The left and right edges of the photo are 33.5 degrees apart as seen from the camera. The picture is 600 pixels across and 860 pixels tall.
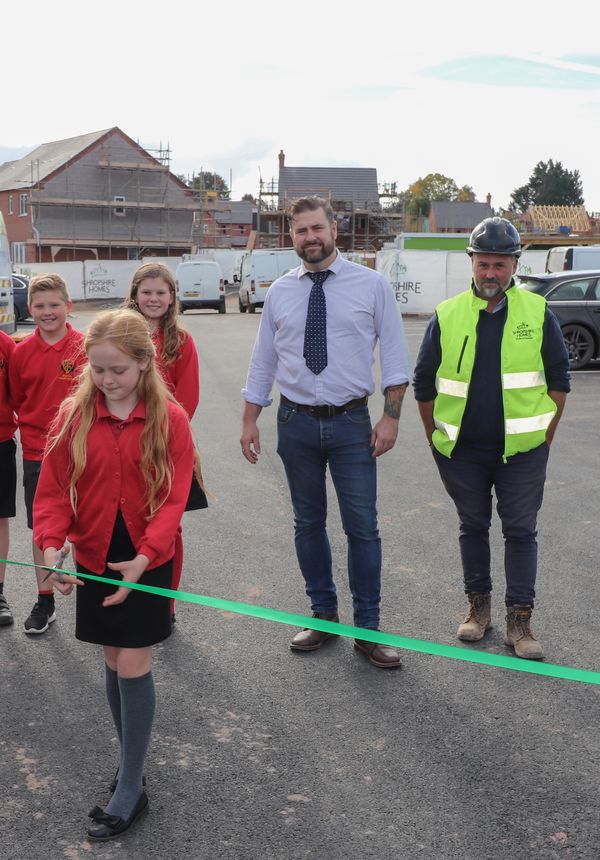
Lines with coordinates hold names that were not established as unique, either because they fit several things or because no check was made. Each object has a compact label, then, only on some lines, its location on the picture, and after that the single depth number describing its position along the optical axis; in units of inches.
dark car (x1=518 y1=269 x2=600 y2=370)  644.1
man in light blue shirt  181.0
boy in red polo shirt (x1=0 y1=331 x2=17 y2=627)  195.6
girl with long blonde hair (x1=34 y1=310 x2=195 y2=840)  124.3
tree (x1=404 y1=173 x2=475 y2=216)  4532.5
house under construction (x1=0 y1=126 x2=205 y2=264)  2645.2
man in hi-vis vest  179.3
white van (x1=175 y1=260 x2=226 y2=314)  1405.0
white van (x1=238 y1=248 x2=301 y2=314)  1405.0
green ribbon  114.3
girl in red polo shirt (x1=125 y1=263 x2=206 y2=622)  193.0
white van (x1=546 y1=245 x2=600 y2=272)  888.3
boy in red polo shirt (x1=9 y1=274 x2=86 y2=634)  192.1
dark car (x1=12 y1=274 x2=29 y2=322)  1114.1
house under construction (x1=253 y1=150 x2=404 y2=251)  3181.6
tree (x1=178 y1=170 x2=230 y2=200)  5060.5
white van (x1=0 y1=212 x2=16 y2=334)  590.6
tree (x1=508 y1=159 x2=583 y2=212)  4512.8
